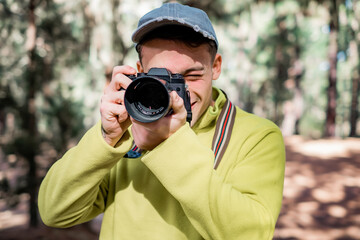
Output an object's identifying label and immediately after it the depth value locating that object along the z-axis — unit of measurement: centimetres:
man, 100
